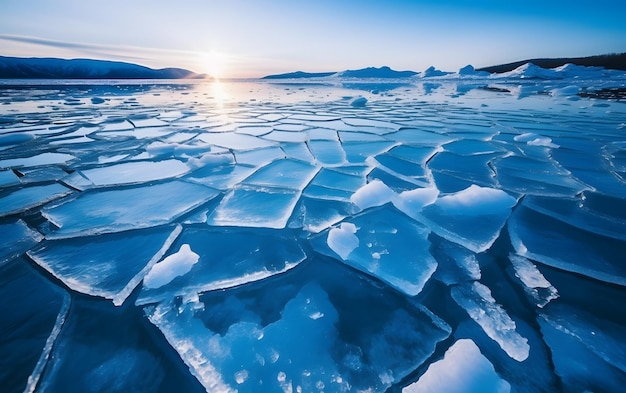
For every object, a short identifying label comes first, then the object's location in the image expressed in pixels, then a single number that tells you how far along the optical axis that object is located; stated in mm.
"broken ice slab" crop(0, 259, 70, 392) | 844
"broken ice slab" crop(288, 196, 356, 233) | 1612
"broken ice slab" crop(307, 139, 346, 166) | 2750
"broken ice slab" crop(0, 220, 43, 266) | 1372
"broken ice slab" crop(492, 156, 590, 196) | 2020
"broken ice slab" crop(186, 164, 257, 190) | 2236
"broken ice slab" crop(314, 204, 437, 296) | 1221
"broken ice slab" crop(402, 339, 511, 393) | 773
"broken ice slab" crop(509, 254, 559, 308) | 1093
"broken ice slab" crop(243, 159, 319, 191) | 2185
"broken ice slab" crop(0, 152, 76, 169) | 2732
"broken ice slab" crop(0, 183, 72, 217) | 1811
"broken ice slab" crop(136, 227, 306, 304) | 1163
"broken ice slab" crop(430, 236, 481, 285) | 1204
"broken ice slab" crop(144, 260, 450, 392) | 827
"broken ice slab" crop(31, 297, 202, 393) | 812
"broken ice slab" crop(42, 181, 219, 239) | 1609
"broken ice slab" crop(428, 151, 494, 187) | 2293
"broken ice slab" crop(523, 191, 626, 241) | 1556
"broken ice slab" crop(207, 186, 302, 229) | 1650
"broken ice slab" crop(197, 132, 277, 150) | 3434
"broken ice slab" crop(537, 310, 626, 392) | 807
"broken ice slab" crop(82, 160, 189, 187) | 2305
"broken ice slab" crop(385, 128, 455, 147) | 3432
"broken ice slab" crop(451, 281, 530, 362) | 902
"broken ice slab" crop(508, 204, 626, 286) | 1250
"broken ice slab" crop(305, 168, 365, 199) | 2105
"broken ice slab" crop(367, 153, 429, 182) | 2352
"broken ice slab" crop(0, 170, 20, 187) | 2211
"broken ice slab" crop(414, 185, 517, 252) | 1491
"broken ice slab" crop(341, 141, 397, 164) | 2862
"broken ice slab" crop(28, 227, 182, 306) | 1169
